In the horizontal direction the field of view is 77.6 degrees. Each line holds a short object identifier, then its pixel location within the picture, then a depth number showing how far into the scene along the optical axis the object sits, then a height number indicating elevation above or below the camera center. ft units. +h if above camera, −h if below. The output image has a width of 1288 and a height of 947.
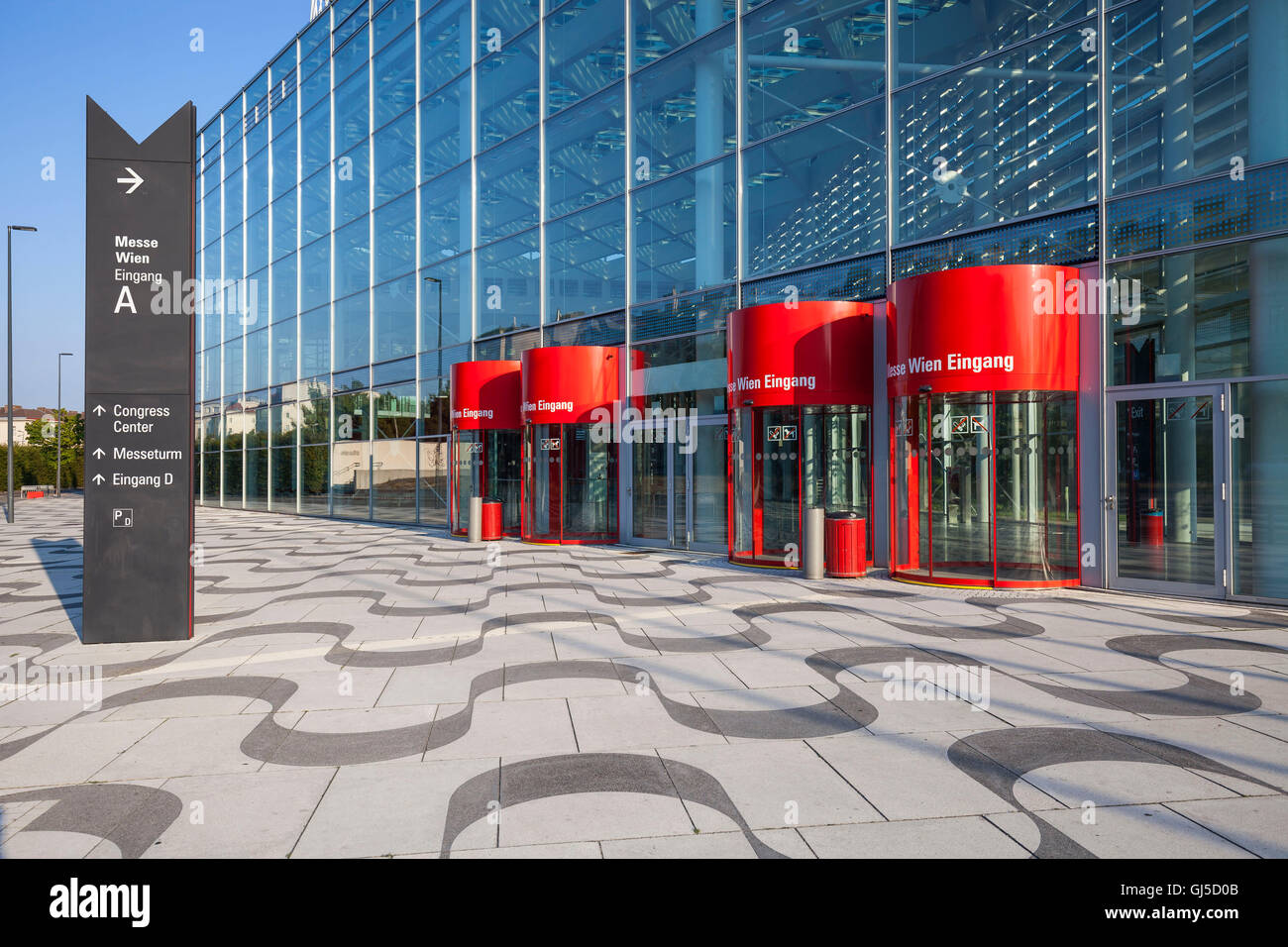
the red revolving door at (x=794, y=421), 42.50 +3.08
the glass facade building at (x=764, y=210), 33.30 +16.70
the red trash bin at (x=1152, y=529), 36.01 -2.68
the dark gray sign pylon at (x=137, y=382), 26.76 +3.33
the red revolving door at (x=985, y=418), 35.45 +2.79
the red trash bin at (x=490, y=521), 63.82 -3.53
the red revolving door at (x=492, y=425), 65.21 +4.25
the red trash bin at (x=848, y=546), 39.83 -3.62
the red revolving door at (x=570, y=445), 58.39 +2.41
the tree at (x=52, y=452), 199.82 +7.94
